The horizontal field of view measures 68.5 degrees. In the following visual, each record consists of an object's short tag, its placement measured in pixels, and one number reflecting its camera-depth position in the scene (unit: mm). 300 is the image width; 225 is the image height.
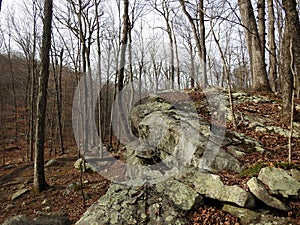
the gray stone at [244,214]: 3121
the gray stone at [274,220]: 2965
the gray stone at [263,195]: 3132
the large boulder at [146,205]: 3586
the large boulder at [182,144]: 4531
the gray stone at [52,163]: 10998
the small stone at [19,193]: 6656
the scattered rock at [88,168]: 8542
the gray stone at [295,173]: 3401
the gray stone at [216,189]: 3275
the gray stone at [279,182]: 3188
